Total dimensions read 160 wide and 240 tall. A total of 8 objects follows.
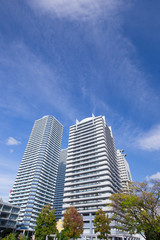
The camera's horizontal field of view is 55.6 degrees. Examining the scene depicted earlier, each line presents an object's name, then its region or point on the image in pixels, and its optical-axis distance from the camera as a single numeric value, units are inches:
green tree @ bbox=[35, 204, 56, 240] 1621.6
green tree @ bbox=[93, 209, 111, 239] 1498.5
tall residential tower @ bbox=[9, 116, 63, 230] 3688.5
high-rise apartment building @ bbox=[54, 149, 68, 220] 5068.9
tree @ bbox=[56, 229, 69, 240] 1759.8
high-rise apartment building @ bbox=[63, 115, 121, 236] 2415.1
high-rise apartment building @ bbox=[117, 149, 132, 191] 4536.9
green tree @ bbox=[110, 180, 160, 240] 991.6
